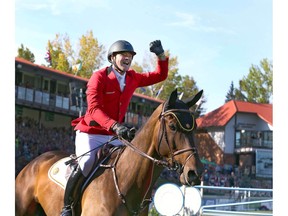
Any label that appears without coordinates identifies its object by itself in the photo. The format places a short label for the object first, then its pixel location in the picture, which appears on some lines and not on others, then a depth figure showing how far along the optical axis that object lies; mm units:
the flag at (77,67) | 33562
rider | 5555
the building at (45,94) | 34438
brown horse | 4898
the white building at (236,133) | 58781
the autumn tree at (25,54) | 50125
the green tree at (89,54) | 49719
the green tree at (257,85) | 66188
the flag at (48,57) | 35194
